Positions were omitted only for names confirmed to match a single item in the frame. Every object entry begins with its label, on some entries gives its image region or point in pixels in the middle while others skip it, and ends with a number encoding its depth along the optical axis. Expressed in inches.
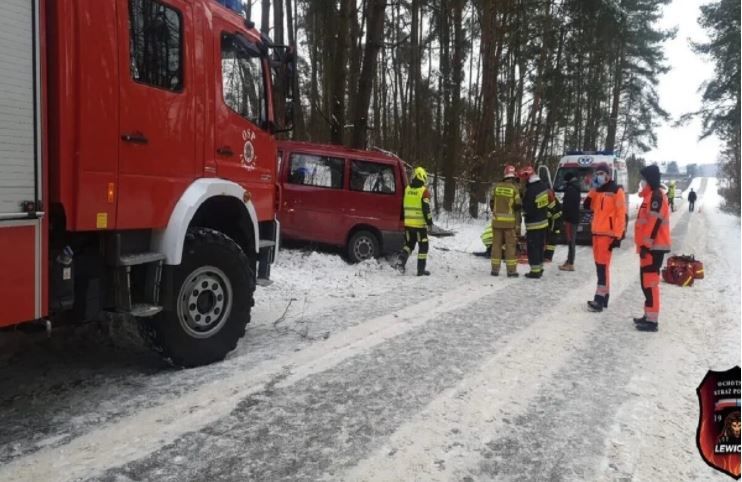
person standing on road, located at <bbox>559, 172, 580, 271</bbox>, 450.6
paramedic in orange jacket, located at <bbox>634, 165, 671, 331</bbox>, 244.1
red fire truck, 120.5
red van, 389.7
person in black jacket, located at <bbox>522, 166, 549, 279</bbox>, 380.2
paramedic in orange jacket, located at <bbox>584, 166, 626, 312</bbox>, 276.4
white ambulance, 585.9
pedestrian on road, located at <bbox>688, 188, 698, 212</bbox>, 1387.8
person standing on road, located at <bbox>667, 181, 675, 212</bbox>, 1116.5
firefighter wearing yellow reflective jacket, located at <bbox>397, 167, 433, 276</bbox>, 364.2
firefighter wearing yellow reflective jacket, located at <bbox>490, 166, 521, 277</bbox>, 382.0
